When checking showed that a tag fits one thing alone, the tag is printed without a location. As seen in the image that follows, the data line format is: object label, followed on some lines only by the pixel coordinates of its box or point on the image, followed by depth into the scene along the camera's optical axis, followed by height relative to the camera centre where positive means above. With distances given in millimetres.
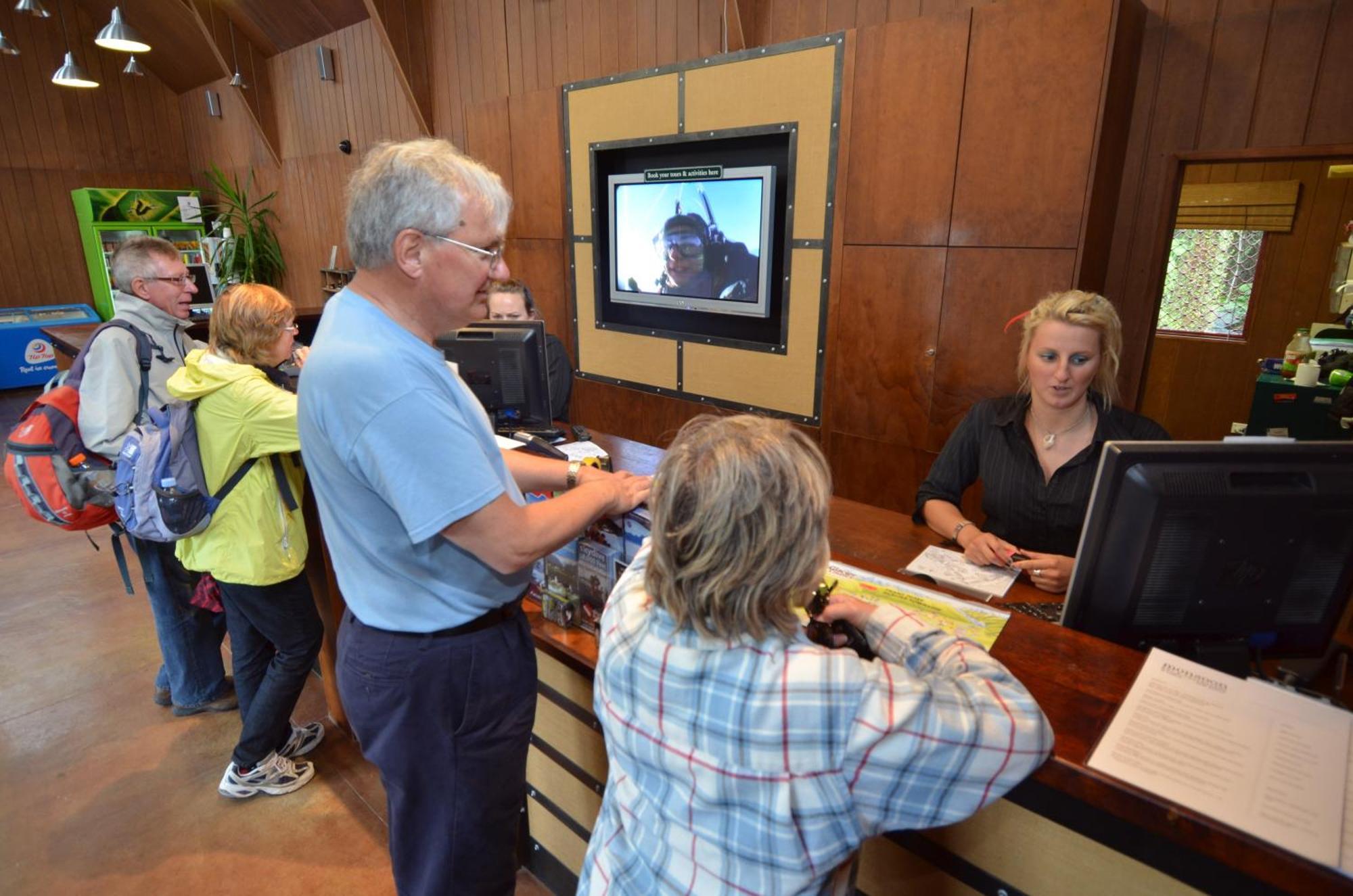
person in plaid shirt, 803 -510
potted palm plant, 8211 -19
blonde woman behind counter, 1831 -470
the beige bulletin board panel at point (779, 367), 3547 -617
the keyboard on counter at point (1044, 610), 1439 -708
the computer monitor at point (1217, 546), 1115 -453
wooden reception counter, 874 -757
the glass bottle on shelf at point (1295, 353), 3488 -475
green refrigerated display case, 8508 +222
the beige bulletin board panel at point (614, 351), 4324 -627
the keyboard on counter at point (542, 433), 2511 -632
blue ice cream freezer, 7480 -1116
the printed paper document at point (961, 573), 1552 -704
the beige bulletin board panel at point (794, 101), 3254 +684
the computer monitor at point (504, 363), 2369 -377
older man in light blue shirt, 1055 -422
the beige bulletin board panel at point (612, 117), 3875 +713
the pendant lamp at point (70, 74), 6152 +1402
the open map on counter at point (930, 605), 1291 -656
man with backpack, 2295 -494
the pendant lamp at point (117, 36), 5332 +1497
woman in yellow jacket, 1910 -760
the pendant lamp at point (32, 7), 5359 +1722
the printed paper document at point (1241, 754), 863 -650
